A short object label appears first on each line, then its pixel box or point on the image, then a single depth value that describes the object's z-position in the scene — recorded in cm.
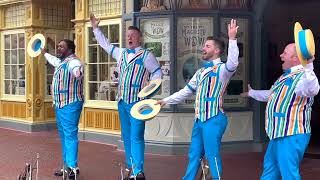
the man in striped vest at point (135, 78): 612
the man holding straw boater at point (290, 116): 434
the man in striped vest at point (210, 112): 509
